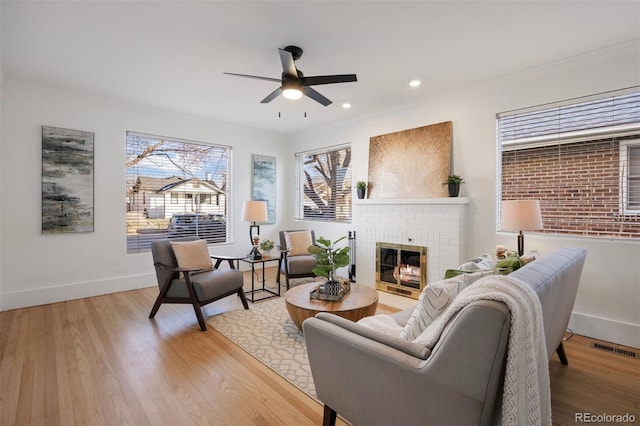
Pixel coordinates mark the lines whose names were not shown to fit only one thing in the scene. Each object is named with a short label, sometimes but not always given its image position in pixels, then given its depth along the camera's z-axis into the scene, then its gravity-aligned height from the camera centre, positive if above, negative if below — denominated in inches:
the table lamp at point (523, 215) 108.7 -1.5
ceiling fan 102.2 +44.7
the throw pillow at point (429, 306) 58.6 -18.5
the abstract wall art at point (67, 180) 150.1 +13.7
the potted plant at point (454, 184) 143.9 +12.6
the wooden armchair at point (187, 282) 125.0 -31.3
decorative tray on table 112.3 -31.0
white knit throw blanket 40.6 -18.9
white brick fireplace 142.4 -9.5
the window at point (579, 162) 110.0 +19.7
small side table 157.4 -46.0
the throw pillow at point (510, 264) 76.2 -13.4
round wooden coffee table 102.5 -33.4
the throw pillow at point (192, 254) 135.6 -20.8
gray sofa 41.9 -25.0
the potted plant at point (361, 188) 182.4 +13.1
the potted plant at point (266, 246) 170.2 -20.6
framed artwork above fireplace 151.9 +25.9
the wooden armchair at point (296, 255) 170.4 -27.2
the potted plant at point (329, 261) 112.4 -19.2
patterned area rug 91.5 -47.9
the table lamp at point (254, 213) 171.9 -2.3
